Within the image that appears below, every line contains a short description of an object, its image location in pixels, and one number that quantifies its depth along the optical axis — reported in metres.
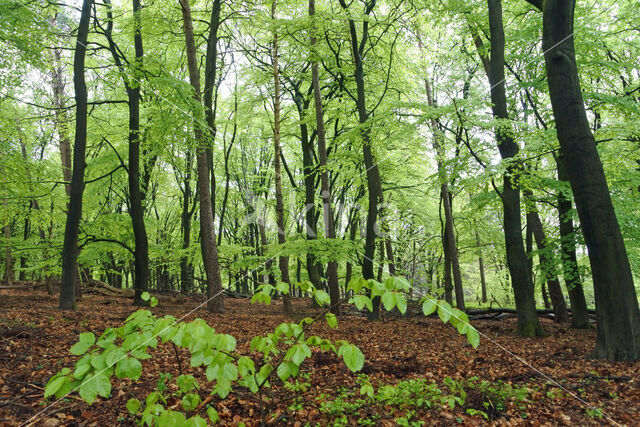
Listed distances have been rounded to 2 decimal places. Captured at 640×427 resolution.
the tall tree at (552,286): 10.29
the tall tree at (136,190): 10.16
